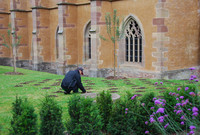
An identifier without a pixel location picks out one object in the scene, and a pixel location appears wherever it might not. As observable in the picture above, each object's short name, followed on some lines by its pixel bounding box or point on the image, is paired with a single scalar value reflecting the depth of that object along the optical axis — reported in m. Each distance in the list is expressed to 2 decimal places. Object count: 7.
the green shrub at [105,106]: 6.64
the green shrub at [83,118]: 5.76
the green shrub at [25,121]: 5.14
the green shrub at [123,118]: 6.23
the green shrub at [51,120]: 5.62
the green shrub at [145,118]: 6.38
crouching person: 9.84
